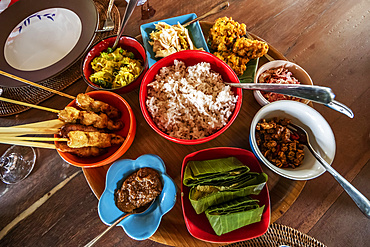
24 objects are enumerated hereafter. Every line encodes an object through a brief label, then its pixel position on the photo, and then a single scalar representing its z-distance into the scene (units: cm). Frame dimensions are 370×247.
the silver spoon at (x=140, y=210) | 45
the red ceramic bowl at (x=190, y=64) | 47
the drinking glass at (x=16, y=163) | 54
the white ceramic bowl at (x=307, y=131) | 44
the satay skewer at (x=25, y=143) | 39
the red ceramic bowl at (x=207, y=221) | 44
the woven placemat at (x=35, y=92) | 57
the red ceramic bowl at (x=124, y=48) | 51
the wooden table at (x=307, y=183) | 52
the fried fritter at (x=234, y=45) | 51
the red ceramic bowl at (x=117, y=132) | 46
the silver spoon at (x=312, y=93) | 38
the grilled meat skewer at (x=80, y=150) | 44
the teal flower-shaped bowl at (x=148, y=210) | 44
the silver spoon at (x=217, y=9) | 54
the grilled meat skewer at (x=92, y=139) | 43
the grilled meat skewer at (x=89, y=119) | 44
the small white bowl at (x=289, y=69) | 51
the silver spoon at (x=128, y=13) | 51
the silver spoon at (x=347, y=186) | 40
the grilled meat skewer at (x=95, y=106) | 46
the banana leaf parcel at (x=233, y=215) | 42
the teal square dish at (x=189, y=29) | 54
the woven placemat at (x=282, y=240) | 51
